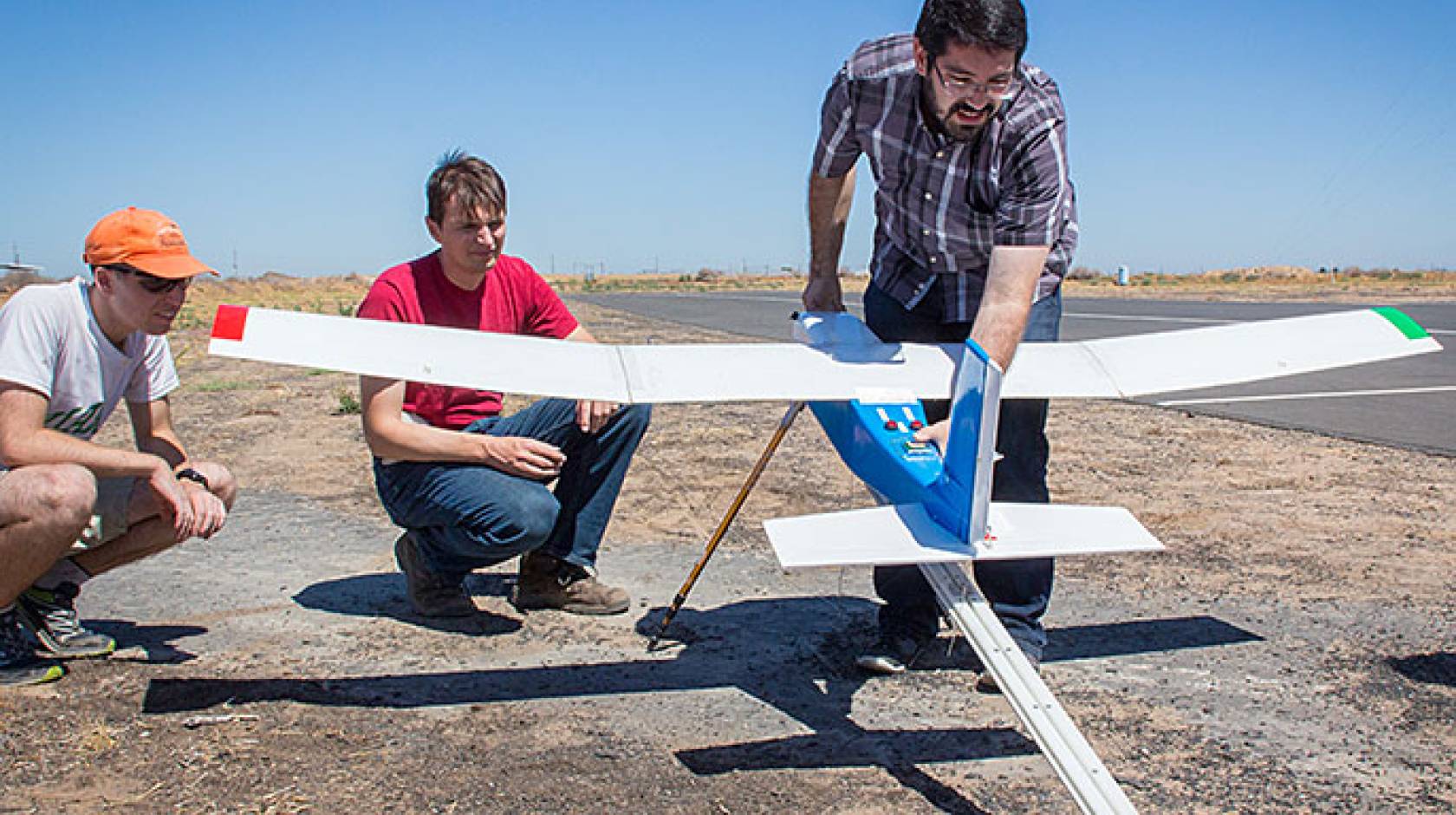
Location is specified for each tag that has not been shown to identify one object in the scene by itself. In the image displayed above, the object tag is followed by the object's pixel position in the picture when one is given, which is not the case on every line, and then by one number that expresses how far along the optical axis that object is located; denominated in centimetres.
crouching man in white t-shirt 378
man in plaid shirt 347
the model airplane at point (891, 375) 301
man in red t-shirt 429
